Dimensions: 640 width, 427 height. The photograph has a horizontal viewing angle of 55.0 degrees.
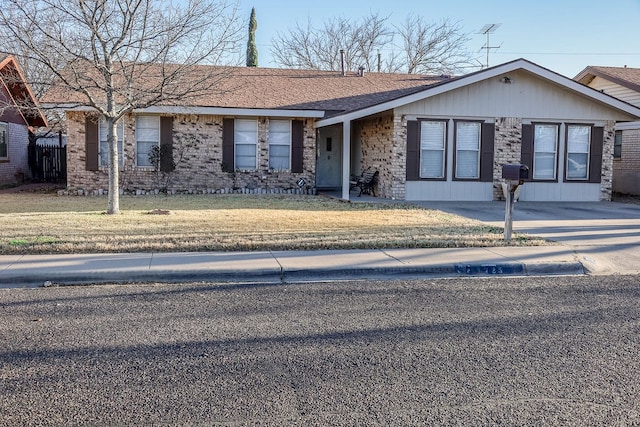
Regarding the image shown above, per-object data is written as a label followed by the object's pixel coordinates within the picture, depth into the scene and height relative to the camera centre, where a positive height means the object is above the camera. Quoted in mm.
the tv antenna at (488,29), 28681 +6407
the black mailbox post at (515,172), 10102 -105
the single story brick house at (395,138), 18031 +815
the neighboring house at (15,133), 22594 +1076
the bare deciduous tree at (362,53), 42219 +7668
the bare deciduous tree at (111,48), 12383 +2434
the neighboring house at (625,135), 22406 +1178
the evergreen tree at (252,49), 32531 +6014
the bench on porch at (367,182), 19828 -586
